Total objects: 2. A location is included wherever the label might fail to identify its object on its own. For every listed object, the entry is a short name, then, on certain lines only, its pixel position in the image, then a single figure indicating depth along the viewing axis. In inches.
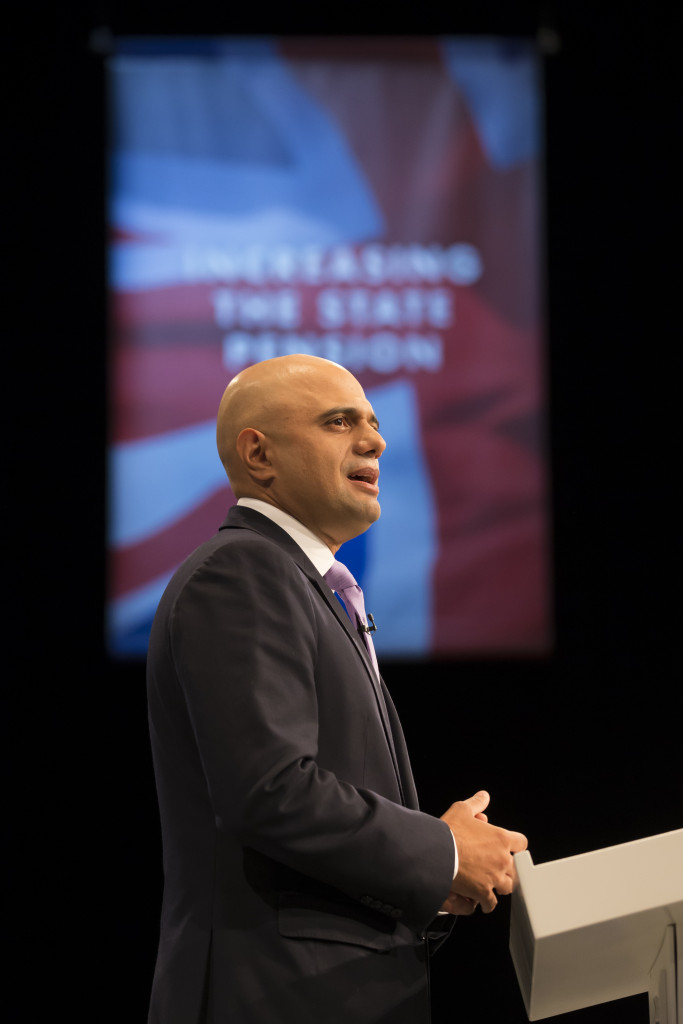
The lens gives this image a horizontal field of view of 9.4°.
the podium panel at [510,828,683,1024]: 184.0
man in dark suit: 186.5
